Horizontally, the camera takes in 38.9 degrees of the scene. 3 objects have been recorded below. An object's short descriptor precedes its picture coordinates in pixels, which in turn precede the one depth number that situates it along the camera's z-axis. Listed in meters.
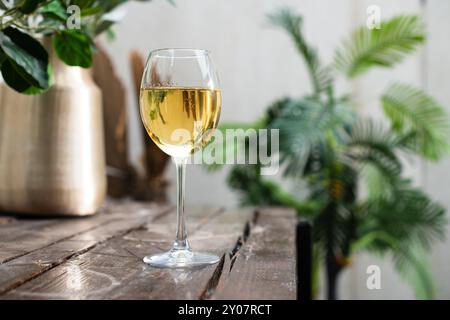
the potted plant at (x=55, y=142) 1.47
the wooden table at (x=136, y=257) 0.73
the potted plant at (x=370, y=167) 3.03
